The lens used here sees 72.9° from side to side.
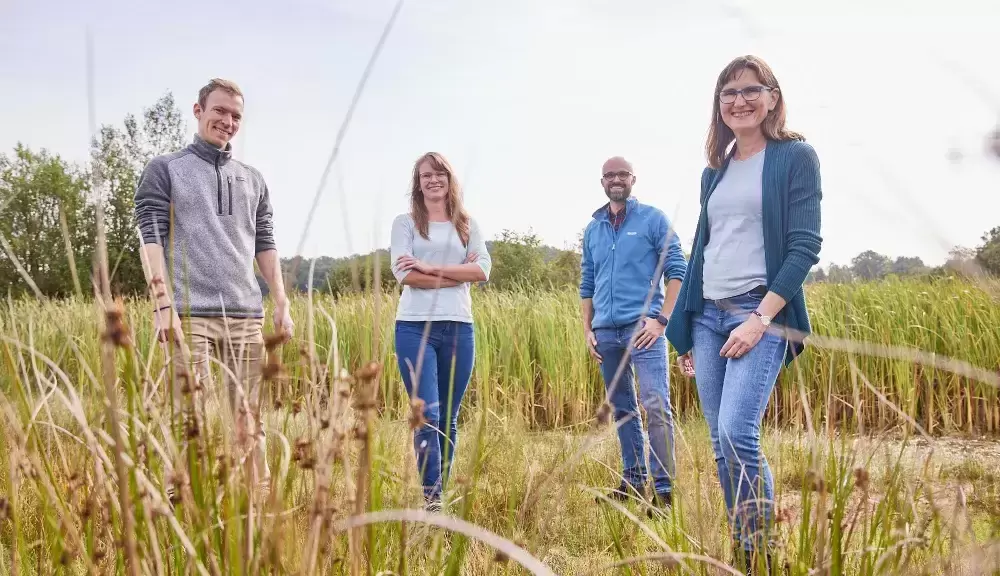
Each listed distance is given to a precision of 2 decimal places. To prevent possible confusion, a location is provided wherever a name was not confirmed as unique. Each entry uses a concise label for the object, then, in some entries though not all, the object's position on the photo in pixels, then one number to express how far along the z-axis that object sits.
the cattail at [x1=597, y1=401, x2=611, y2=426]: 0.86
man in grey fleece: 2.54
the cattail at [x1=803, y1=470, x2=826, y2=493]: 1.04
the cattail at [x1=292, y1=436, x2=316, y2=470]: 0.84
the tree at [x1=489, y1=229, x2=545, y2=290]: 27.64
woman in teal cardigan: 1.99
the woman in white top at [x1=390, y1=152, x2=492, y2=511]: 2.94
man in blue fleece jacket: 3.30
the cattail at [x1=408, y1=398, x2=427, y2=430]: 0.77
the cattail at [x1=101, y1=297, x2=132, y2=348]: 0.61
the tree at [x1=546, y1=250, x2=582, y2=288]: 19.48
